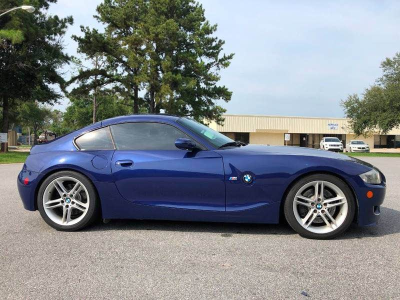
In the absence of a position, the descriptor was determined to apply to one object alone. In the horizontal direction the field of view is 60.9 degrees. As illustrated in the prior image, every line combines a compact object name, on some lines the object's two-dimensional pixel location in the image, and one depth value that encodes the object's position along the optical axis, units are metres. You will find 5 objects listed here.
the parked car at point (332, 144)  33.88
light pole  16.40
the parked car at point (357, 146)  37.25
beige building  52.69
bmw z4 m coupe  3.60
